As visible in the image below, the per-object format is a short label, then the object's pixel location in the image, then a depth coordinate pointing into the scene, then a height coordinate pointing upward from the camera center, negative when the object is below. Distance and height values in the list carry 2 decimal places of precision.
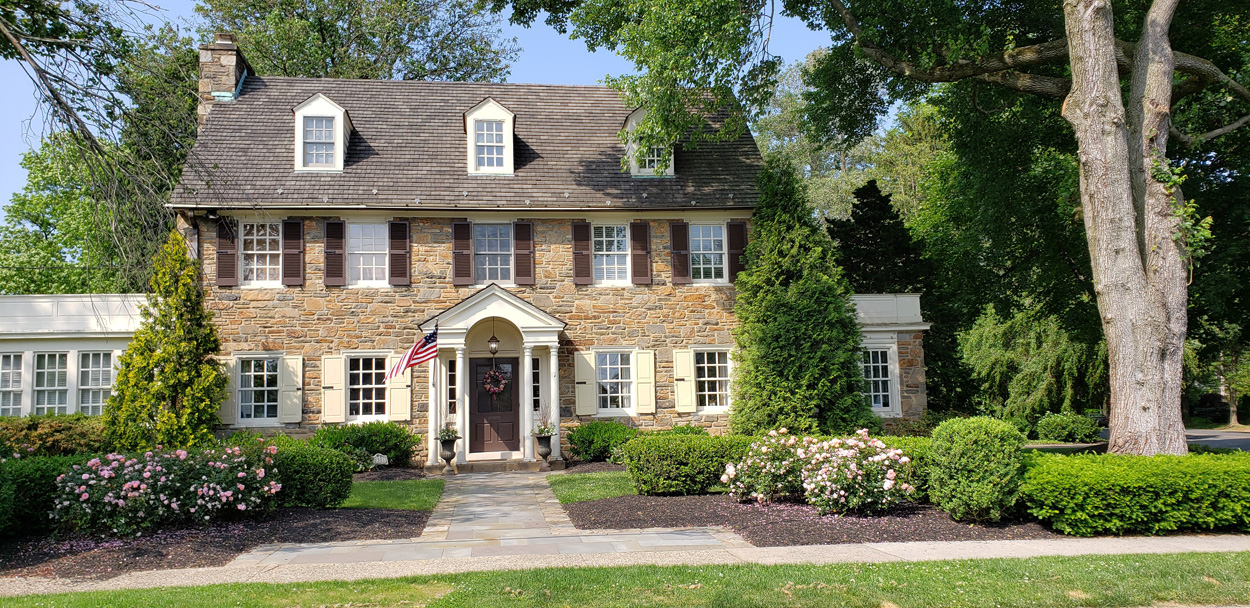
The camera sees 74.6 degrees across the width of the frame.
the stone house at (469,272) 16.14 +2.09
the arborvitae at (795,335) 15.17 +0.59
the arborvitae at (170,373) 14.50 +0.15
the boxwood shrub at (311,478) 10.55 -1.30
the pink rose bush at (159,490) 8.79 -1.20
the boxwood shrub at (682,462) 11.68 -1.33
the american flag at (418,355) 14.98 +0.36
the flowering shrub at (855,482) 9.97 -1.43
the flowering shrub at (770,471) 10.78 -1.38
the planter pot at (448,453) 15.41 -1.47
